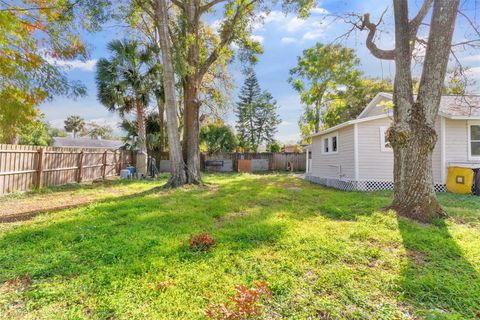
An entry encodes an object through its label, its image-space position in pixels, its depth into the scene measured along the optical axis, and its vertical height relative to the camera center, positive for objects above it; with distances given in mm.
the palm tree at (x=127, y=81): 12617 +4584
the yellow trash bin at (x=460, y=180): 7840 -179
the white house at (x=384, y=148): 8461 +930
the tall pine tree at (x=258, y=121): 32688 +6662
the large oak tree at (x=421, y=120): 4508 +1025
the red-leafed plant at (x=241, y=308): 1824 -1102
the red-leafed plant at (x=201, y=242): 3238 -1029
